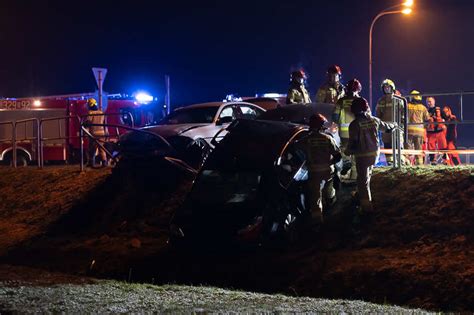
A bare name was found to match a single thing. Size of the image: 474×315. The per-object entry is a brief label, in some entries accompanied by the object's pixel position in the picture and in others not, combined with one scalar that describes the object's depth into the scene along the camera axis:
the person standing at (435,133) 16.53
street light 23.14
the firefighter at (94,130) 16.30
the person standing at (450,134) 17.22
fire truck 22.78
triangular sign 18.72
